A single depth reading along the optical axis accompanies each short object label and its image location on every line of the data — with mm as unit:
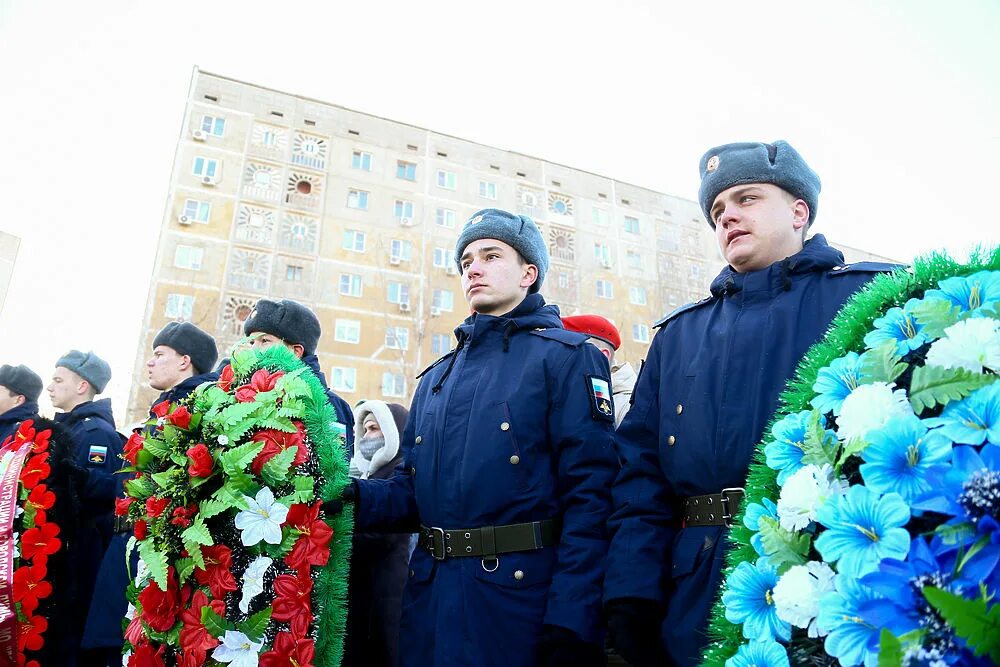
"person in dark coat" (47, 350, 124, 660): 4965
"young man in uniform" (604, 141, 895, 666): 2014
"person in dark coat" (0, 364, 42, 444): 6402
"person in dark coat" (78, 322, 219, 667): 4527
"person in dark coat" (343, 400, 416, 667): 3787
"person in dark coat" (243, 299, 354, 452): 4344
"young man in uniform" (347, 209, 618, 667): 2338
